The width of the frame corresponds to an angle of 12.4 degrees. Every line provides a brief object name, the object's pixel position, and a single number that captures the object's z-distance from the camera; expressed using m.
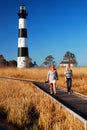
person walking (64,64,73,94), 21.02
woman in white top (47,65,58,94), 20.55
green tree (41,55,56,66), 115.50
